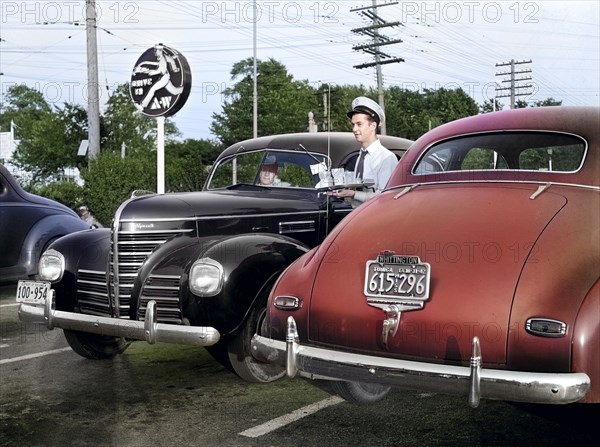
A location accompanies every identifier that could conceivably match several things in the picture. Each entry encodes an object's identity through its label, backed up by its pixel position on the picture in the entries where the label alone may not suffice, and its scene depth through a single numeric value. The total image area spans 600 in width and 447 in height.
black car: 4.98
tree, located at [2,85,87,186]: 27.78
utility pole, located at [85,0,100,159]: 17.67
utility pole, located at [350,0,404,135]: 33.72
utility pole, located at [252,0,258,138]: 35.09
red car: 3.21
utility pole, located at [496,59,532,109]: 40.21
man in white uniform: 5.84
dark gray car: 9.12
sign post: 10.04
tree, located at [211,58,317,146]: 41.62
